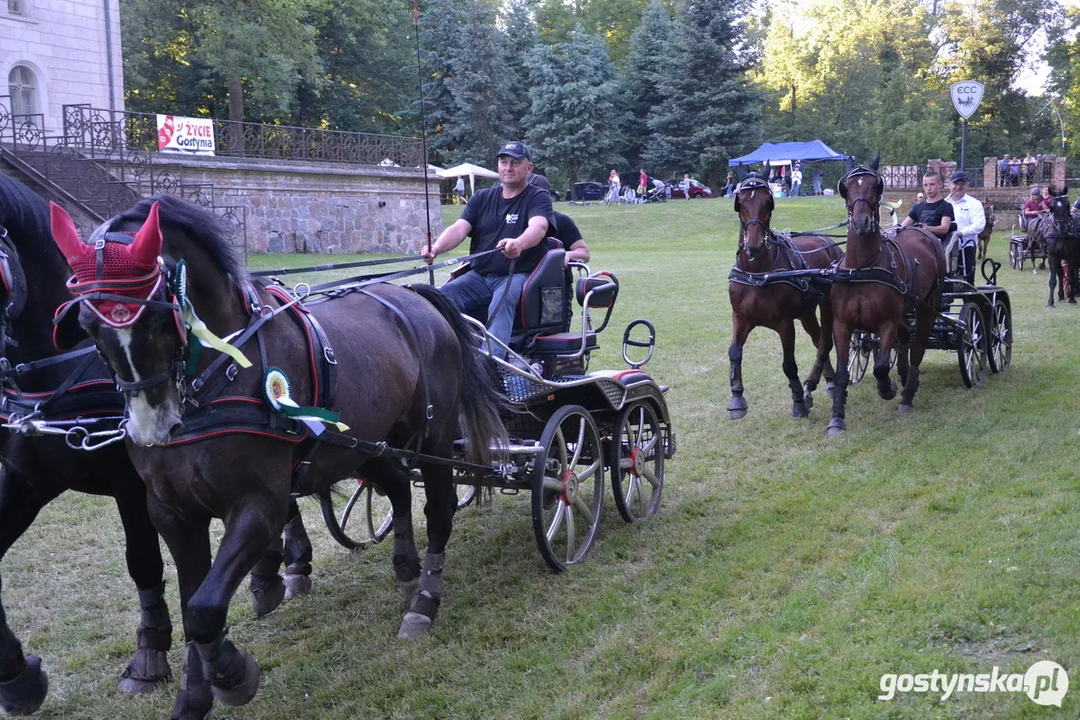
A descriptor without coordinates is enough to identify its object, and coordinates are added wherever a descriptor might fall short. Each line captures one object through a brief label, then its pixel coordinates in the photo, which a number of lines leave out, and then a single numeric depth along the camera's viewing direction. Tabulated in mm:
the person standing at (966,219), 11578
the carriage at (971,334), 10250
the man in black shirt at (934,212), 10797
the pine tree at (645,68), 53156
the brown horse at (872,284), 8906
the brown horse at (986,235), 21562
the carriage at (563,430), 5660
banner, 24406
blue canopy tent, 45094
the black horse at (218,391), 3275
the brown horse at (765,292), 9305
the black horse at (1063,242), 17266
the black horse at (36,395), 4039
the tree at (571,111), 49438
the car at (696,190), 50875
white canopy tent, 42062
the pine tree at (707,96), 48000
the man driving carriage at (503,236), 6059
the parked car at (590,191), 51250
